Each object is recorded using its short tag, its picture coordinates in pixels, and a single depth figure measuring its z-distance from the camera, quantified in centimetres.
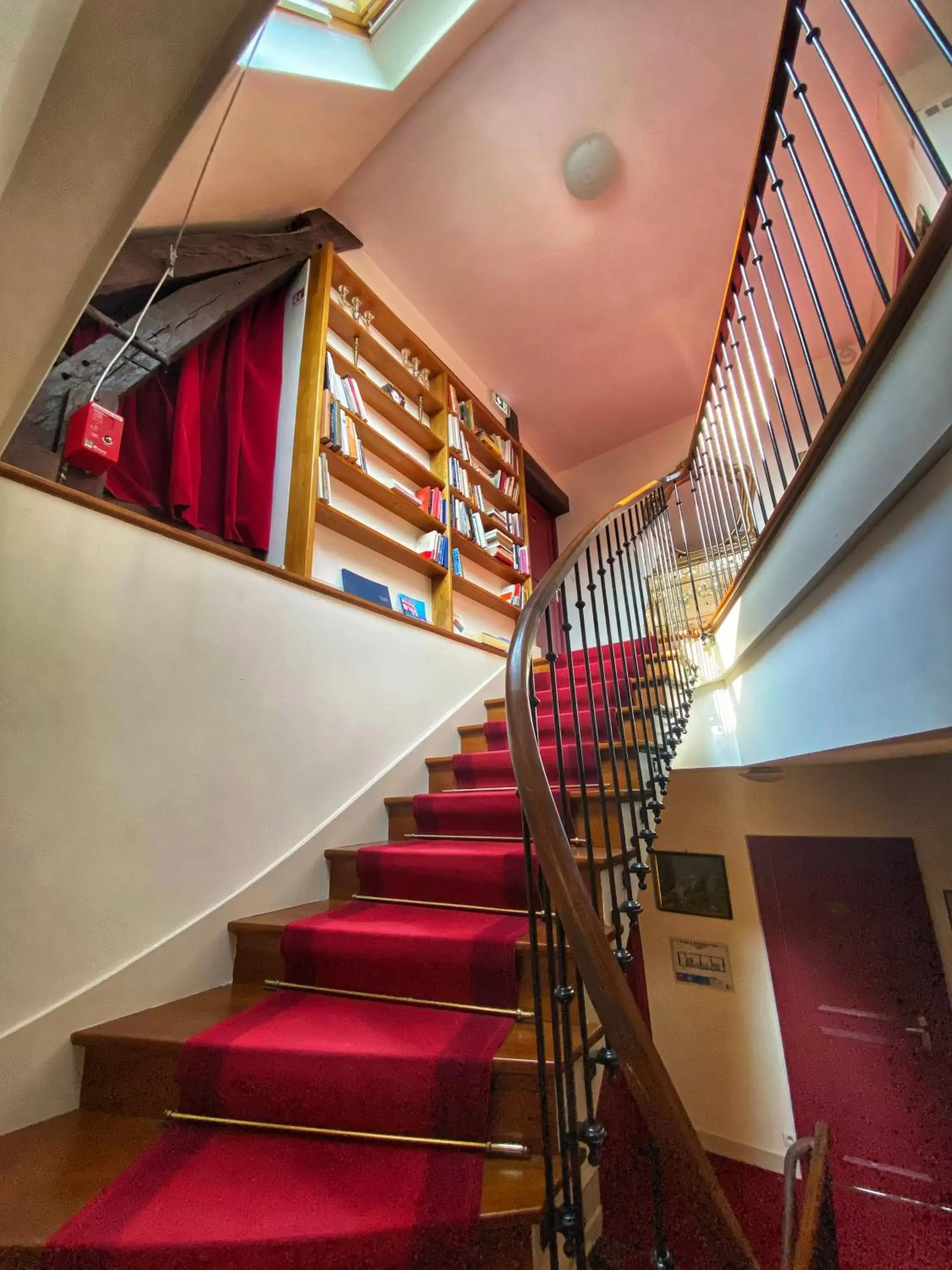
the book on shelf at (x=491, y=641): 338
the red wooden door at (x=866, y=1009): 248
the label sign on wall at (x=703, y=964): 306
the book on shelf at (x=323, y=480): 238
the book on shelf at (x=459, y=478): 338
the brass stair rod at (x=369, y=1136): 95
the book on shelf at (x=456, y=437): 344
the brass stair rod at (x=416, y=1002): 119
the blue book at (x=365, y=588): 260
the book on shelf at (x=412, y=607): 289
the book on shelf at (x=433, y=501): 313
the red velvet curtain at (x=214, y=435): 205
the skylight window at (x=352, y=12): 247
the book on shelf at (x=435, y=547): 307
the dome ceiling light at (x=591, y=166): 290
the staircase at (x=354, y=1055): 85
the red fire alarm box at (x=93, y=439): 149
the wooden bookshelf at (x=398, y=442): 270
